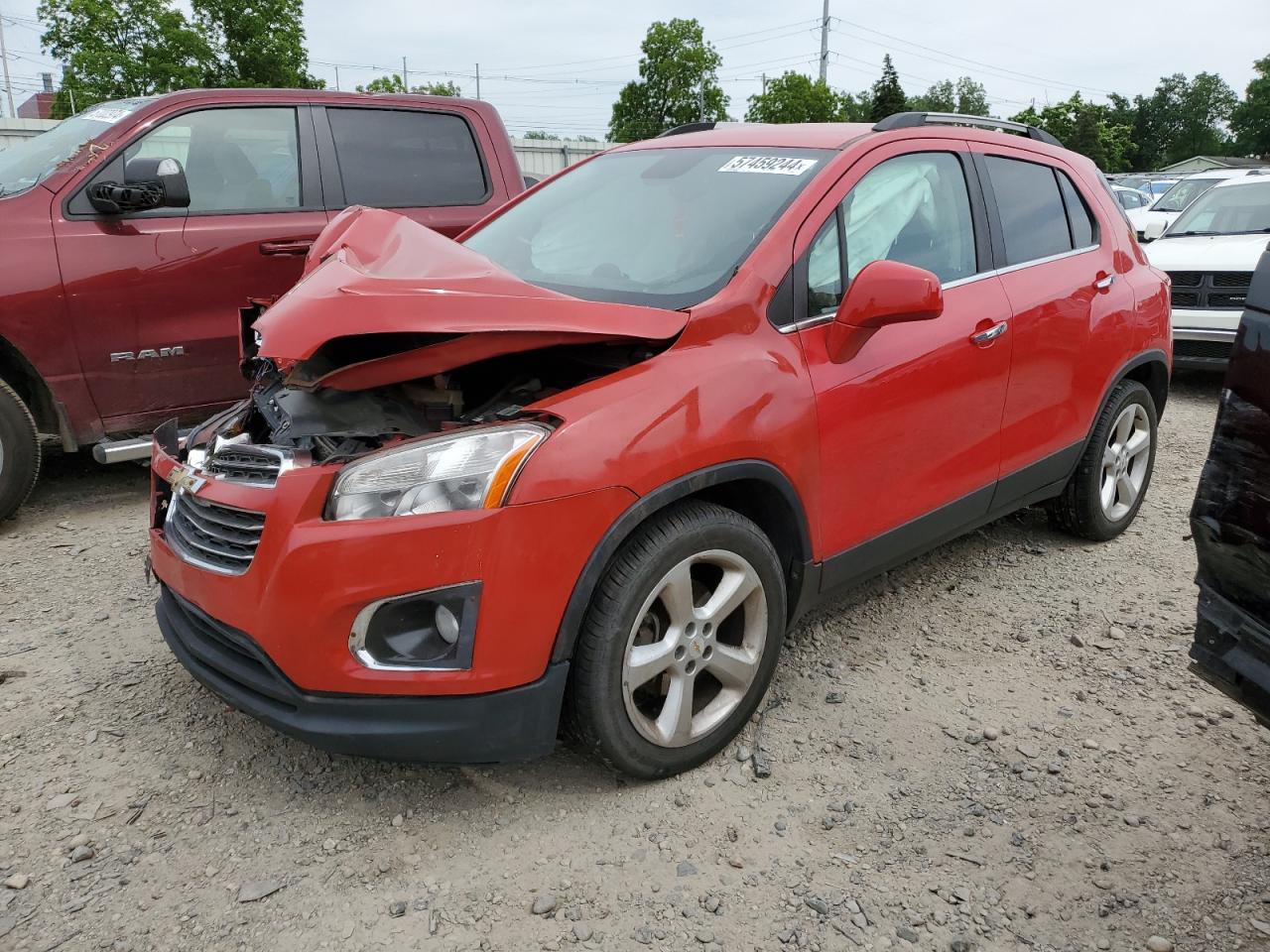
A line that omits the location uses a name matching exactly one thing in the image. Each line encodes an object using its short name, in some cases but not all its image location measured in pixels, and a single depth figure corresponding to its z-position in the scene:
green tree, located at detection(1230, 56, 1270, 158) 88.81
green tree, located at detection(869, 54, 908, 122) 59.81
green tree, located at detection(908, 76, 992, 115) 113.01
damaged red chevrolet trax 2.19
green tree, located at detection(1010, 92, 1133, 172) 67.31
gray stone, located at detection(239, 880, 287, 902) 2.20
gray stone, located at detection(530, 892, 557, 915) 2.17
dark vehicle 1.93
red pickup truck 4.33
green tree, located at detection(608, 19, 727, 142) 57.41
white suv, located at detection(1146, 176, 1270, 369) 7.48
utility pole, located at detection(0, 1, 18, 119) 54.31
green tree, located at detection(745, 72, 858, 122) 55.81
